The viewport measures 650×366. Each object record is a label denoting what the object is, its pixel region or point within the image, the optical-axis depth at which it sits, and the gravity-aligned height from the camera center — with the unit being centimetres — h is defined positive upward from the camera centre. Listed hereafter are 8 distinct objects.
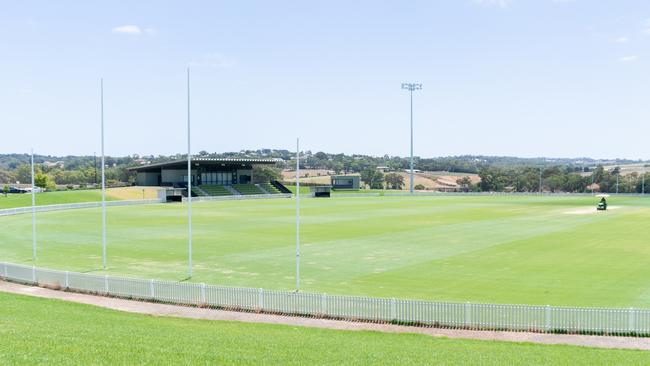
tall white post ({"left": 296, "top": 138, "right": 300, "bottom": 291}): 3162 +46
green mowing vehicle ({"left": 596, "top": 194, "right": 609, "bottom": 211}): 8988 -522
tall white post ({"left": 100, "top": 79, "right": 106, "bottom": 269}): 3912 -201
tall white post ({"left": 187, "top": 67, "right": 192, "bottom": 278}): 3534 +219
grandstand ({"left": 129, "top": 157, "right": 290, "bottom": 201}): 13050 -130
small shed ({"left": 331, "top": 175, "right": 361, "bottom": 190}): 15900 -291
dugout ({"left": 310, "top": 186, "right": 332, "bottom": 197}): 13500 -464
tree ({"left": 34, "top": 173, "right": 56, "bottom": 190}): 12919 -203
